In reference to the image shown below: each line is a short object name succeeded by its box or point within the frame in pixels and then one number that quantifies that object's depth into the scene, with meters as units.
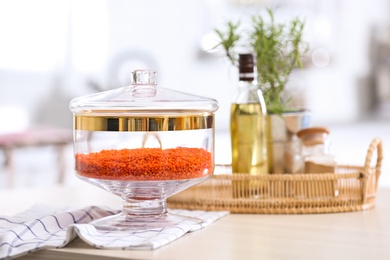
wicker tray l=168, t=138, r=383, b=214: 1.80
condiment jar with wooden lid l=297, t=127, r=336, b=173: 1.87
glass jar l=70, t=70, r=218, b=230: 1.56
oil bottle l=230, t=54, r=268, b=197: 1.86
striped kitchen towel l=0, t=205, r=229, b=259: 1.47
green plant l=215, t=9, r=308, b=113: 1.95
